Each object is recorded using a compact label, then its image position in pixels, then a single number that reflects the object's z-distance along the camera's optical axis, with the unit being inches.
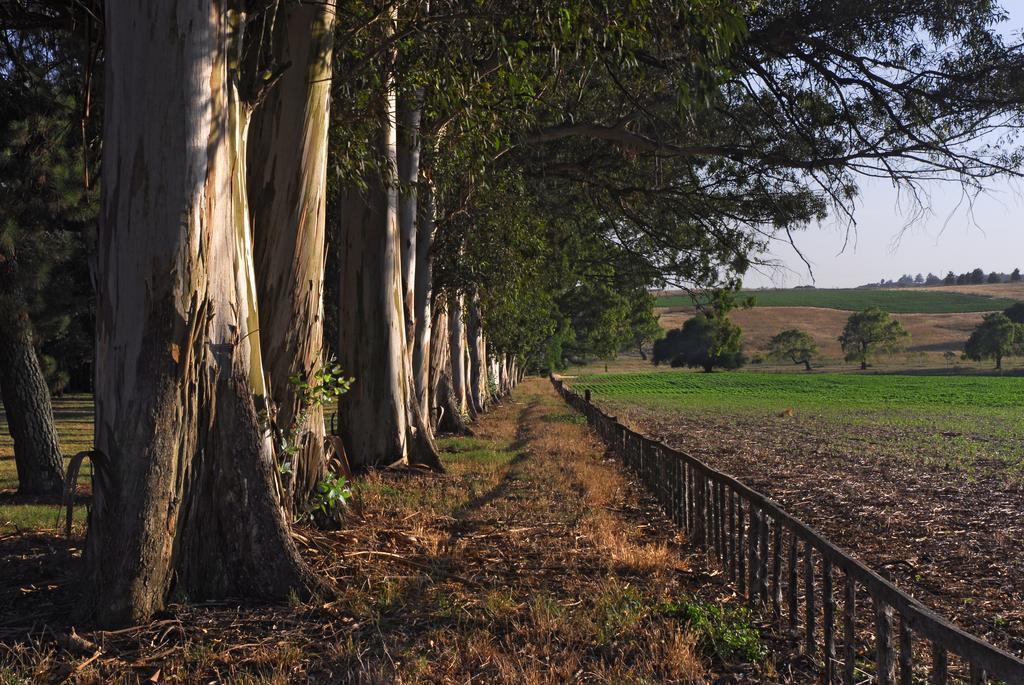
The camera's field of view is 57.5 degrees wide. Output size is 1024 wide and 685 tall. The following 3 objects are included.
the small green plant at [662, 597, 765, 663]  217.2
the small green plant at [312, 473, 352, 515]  290.7
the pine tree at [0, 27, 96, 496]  497.4
